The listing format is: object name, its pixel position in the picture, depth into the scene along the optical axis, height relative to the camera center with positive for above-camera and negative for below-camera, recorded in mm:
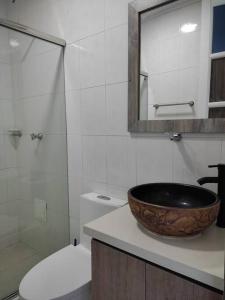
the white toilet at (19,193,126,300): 1091 -801
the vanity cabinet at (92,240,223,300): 645 -495
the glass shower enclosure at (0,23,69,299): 1739 -209
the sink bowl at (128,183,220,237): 722 -294
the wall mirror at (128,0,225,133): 1016 +334
